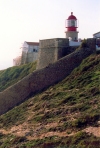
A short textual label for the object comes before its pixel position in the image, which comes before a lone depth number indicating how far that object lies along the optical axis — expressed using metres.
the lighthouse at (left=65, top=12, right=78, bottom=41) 34.53
